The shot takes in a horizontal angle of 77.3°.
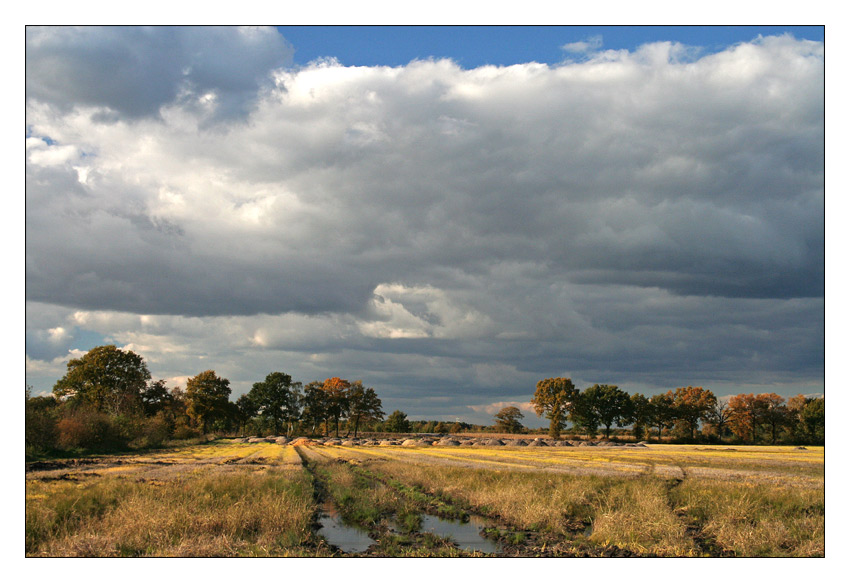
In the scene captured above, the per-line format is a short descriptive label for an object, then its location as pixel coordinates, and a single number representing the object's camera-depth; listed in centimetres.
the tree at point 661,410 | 13162
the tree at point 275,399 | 12838
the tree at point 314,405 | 13550
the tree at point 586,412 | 13212
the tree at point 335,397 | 13662
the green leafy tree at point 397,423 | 15862
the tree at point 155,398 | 10116
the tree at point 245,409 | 13174
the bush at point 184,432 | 9314
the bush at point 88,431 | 5306
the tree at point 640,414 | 13538
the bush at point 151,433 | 7312
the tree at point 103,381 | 8381
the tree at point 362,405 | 13800
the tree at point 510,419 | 15838
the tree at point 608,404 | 13650
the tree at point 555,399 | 12950
